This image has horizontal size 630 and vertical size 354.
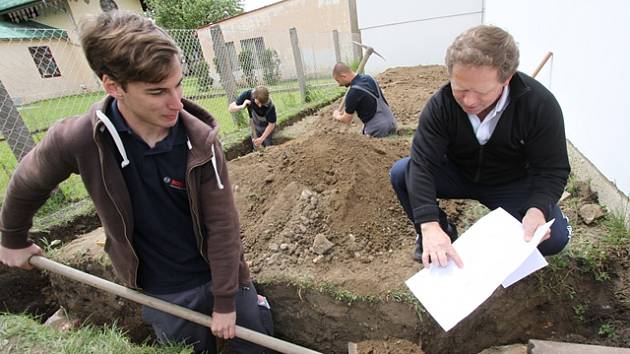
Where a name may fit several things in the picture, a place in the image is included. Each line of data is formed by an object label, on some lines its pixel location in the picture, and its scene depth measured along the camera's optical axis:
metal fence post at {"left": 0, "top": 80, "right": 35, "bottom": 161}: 3.01
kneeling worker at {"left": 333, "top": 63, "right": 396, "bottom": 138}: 4.32
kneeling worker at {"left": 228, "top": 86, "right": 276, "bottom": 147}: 4.97
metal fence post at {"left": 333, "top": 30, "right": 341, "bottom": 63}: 10.56
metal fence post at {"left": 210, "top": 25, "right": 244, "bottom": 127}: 5.29
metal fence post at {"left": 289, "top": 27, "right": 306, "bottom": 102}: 7.80
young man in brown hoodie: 1.22
